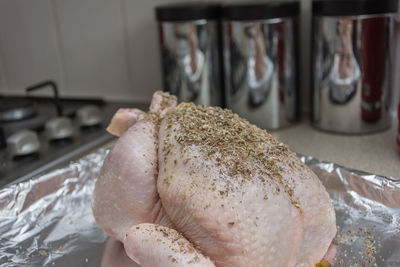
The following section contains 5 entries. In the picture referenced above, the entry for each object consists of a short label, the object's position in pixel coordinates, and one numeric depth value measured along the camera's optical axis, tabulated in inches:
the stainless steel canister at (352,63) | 44.2
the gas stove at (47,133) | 45.4
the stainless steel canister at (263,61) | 47.8
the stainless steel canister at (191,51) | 52.2
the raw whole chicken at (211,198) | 24.0
